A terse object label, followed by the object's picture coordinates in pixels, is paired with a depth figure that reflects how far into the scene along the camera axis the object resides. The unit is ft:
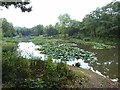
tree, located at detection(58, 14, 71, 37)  72.69
